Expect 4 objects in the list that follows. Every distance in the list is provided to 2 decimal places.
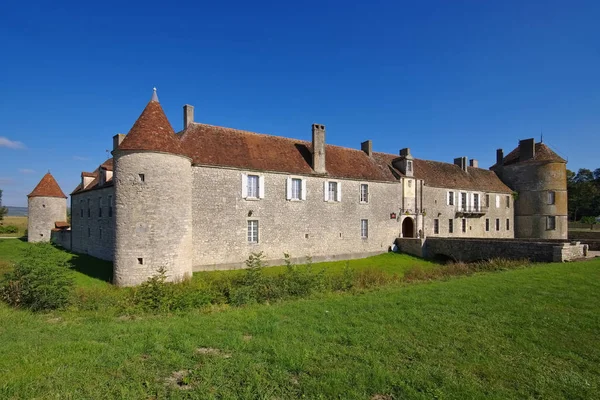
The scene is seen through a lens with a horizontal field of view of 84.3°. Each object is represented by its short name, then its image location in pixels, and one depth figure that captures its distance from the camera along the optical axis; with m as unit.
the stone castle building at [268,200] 13.98
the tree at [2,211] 47.74
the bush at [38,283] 8.59
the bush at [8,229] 39.12
